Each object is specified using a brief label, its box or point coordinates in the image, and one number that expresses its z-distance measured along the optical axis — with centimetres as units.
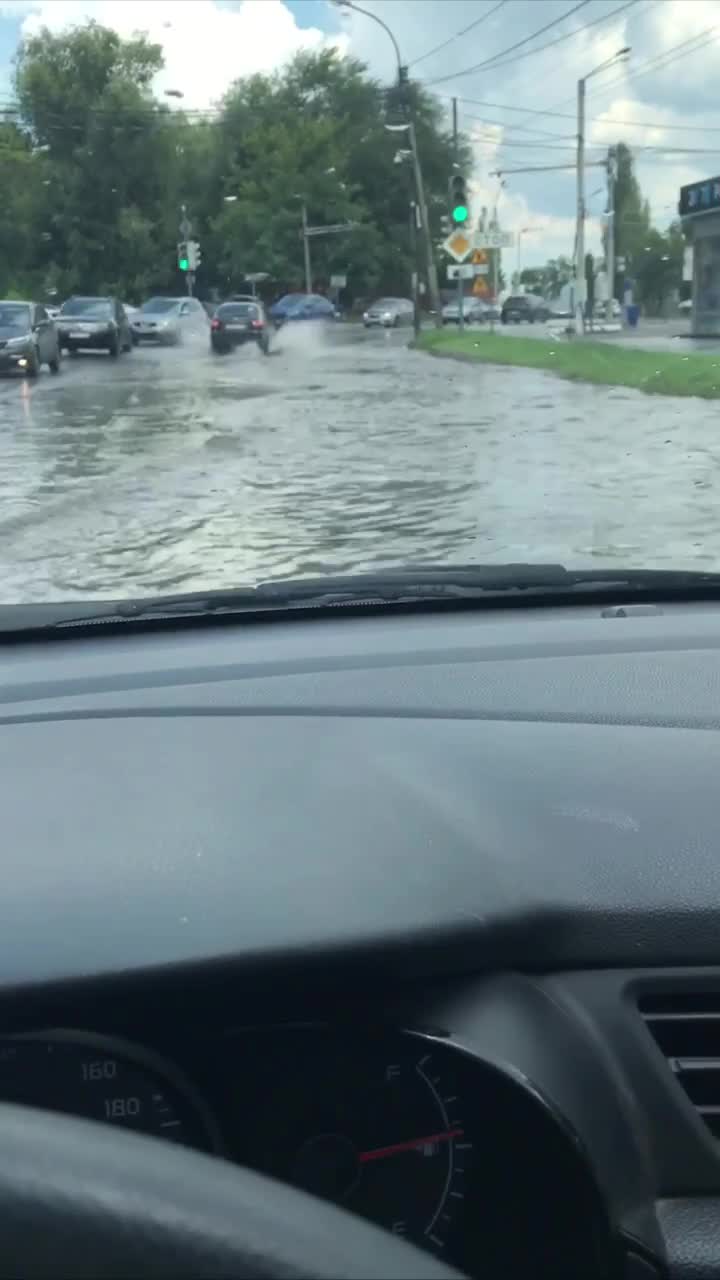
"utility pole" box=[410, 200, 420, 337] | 4628
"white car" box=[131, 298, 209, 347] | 4738
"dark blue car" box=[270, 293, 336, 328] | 6353
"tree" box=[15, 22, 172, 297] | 6456
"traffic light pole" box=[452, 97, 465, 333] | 4284
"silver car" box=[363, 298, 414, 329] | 6581
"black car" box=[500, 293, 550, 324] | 7712
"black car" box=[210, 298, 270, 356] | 4138
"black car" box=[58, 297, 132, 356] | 3800
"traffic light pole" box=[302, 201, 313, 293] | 8369
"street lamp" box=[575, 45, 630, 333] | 4172
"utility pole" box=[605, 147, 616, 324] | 6681
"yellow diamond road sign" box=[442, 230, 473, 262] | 3769
